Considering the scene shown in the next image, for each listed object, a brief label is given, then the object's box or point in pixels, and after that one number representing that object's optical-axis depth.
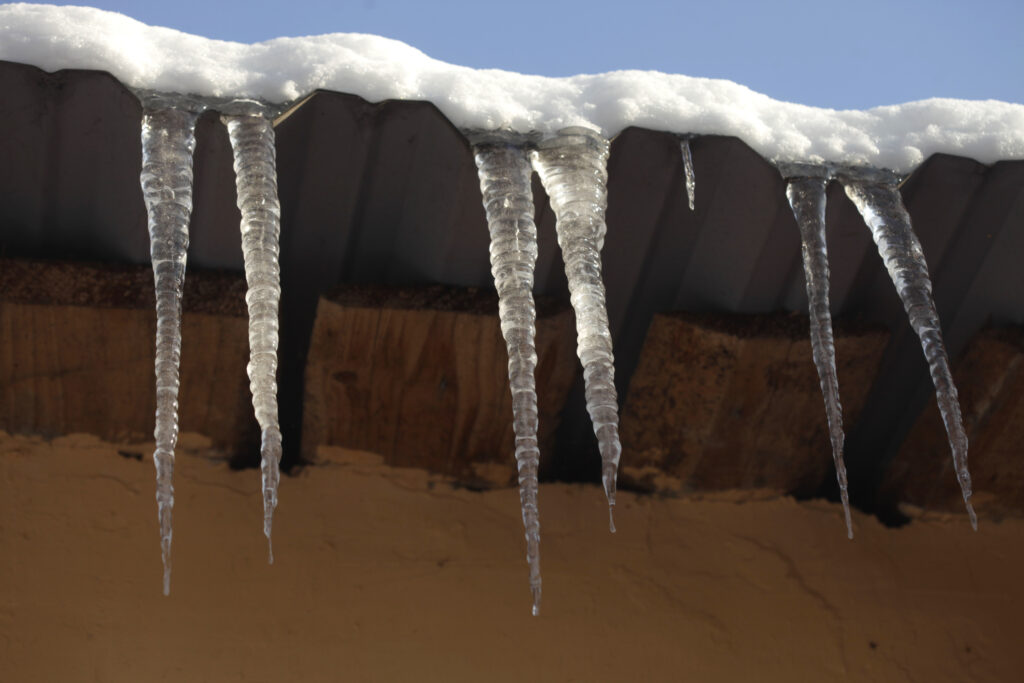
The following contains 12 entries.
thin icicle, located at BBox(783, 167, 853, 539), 1.85
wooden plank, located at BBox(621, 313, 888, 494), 1.94
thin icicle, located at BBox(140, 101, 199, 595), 1.78
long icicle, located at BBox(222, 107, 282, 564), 1.79
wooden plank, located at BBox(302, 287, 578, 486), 1.91
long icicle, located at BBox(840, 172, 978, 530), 1.85
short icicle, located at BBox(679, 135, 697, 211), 1.84
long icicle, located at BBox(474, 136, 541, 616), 1.80
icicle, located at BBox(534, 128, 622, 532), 1.80
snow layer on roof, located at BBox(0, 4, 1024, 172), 1.78
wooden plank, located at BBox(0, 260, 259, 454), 1.89
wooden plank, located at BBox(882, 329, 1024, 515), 1.96
